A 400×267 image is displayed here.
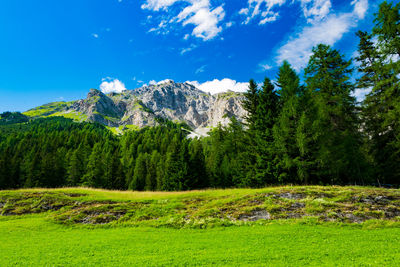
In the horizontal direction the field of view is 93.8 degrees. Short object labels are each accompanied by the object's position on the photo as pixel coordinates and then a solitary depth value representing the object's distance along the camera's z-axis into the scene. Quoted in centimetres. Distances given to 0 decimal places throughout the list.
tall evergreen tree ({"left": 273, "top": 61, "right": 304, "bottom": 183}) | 2373
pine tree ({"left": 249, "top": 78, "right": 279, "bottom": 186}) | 2630
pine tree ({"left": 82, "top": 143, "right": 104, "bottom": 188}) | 6016
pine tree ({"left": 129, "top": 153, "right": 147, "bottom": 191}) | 6072
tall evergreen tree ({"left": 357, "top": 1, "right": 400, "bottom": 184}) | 2125
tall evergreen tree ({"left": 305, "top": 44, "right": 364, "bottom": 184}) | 2292
